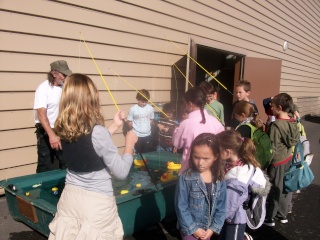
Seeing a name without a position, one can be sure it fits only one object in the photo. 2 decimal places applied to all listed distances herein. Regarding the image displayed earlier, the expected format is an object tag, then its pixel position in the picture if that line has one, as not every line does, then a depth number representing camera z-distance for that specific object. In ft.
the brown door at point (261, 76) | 24.08
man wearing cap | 11.35
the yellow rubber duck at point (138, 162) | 14.30
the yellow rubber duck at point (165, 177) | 12.19
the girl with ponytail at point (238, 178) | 8.02
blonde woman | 5.91
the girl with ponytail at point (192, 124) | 9.16
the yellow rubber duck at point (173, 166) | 13.78
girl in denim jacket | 7.01
